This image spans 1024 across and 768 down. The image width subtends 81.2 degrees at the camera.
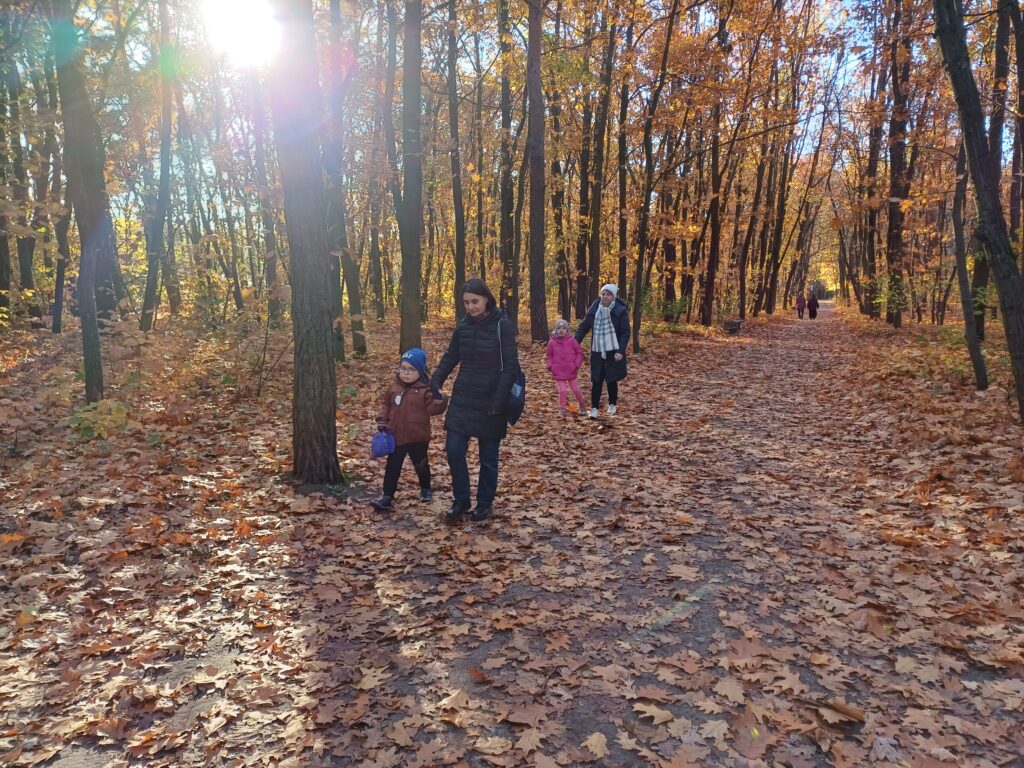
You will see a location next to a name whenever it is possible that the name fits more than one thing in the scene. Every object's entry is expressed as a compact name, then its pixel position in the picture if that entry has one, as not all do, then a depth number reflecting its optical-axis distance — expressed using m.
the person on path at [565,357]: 9.82
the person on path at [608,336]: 9.69
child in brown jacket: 5.62
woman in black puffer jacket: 5.28
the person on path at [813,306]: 34.89
